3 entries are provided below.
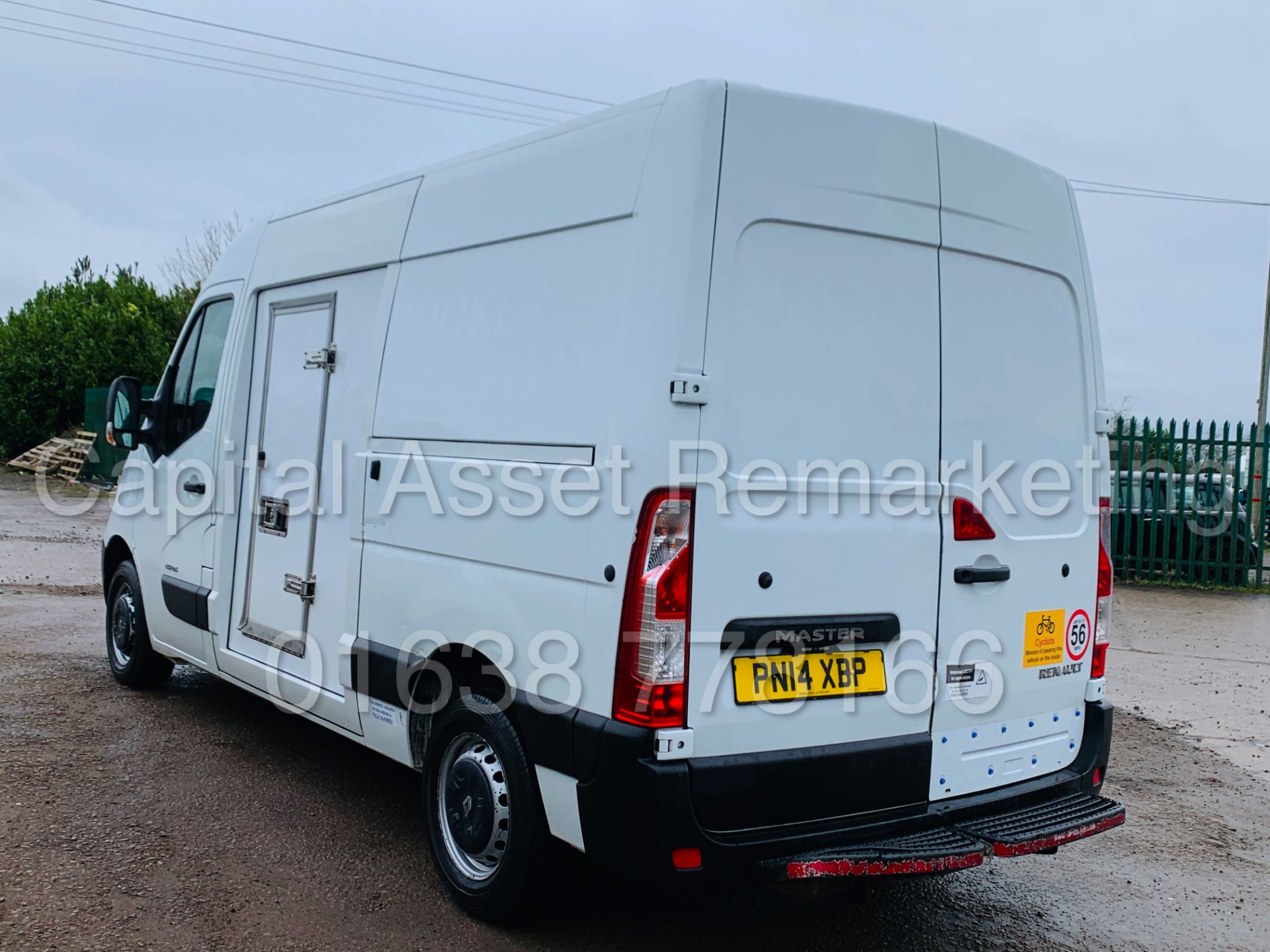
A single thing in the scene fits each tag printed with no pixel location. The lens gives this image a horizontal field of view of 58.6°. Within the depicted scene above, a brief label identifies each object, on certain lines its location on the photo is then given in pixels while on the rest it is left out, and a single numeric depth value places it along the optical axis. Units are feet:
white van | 10.35
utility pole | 42.52
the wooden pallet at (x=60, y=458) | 82.48
